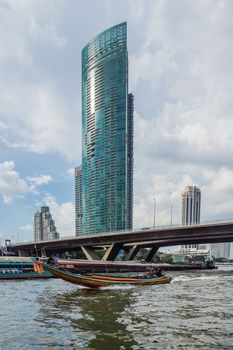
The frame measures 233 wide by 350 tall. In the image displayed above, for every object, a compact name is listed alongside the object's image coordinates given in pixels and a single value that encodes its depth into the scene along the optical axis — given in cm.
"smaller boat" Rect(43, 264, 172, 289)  3588
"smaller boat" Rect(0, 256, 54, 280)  5759
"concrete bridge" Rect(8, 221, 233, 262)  8456
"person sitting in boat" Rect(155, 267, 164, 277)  4633
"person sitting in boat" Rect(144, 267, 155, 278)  4412
